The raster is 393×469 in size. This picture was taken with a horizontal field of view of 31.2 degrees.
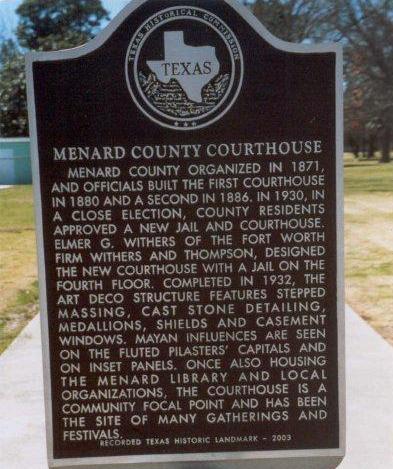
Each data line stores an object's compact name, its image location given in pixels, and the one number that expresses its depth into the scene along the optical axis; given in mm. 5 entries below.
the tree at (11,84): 24078
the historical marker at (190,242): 2801
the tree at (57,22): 22000
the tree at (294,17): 21781
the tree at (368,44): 23453
